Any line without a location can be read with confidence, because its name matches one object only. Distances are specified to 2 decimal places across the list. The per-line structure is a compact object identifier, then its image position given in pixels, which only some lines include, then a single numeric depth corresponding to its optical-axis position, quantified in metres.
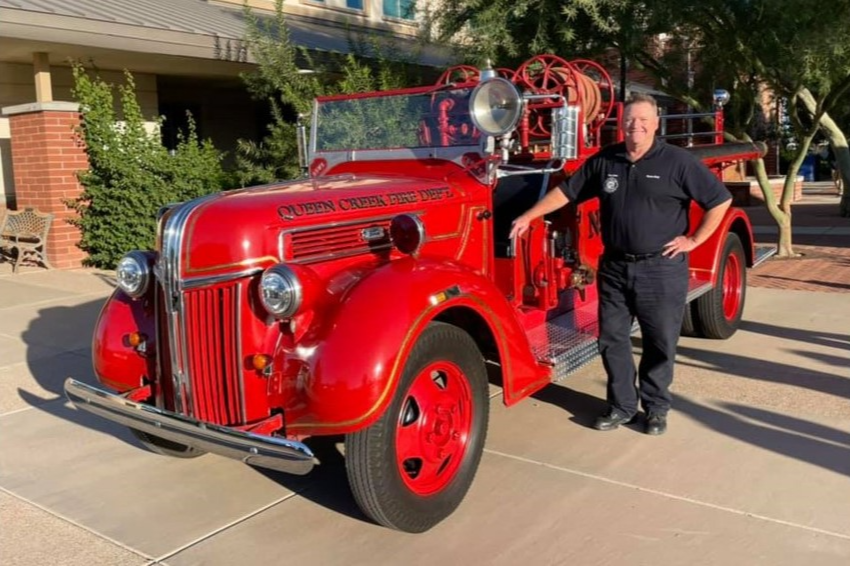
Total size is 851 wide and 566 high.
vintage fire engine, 3.15
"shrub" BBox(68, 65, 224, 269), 9.86
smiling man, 3.90
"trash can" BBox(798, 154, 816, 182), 25.77
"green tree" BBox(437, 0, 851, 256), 7.89
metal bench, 9.88
